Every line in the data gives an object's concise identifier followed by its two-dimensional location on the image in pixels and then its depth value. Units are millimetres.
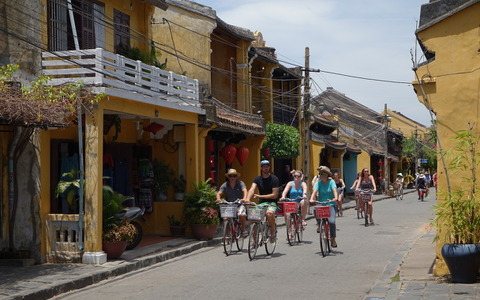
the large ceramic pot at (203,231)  17344
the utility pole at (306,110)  28875
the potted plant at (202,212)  17391
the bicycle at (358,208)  24469
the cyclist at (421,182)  38656
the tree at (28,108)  11494
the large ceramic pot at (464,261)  9633
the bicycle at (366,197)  21781
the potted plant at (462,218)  9680
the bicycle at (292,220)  15468
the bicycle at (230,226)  14133
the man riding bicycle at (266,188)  14617
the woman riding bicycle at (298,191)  16422
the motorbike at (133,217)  14352
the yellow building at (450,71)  10367
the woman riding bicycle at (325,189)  14539
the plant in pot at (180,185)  18453
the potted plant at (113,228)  13531
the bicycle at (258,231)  13727
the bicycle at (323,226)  13898
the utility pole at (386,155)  53000
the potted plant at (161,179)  18562
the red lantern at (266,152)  28966
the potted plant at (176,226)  17922
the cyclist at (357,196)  23294
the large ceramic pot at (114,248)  13516
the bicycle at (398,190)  43938
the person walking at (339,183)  23950
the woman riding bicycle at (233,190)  14812
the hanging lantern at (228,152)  23516
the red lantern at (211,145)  23016
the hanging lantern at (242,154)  24250
